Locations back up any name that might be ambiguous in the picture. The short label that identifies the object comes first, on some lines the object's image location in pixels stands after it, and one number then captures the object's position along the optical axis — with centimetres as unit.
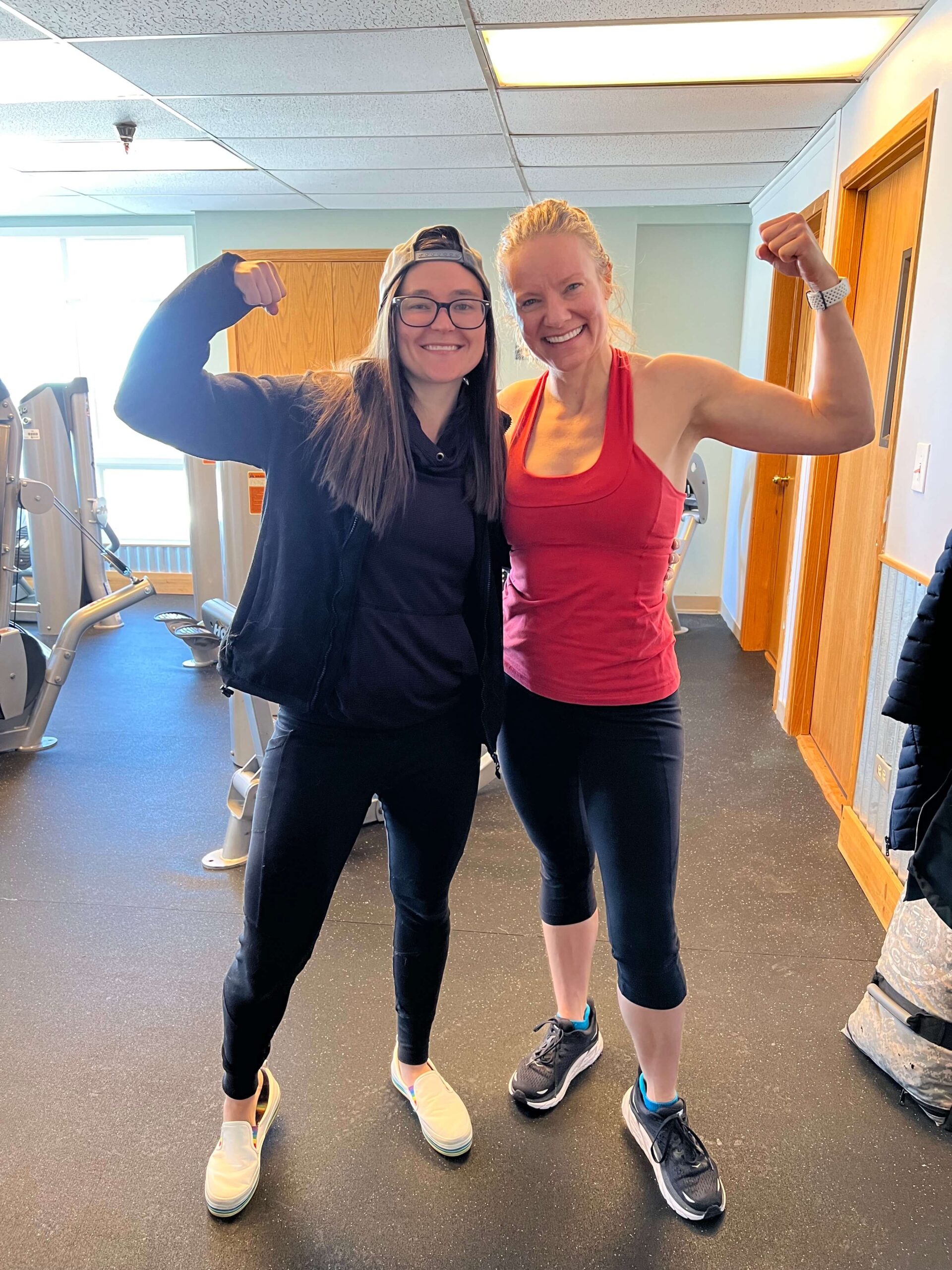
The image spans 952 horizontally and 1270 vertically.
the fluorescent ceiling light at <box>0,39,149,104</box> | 282
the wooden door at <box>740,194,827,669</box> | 436
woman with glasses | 121
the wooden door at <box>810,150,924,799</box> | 261
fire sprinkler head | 362
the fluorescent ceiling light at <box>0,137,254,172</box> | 402
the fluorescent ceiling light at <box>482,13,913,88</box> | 257
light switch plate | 219
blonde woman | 131
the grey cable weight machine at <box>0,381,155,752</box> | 339
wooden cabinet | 547
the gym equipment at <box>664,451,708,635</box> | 486
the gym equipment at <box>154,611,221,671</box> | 430
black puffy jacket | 142
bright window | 610
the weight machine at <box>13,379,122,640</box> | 488
